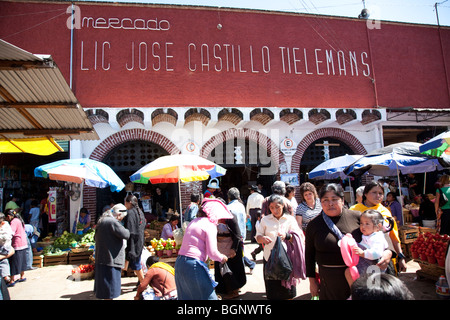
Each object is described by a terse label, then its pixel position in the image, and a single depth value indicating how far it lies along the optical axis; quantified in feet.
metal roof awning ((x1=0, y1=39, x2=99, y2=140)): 8.73
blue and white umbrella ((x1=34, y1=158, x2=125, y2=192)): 21.66
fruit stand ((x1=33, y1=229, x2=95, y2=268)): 22.82
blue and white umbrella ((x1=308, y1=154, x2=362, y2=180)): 26.76
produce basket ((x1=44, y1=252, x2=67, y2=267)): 22.82
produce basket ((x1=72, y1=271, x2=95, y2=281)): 19.06
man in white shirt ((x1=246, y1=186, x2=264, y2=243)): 24.17
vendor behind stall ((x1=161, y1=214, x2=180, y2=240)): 21.58
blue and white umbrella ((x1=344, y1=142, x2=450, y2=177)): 20.23
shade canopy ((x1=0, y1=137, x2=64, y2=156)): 15.56
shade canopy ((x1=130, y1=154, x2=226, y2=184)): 19.79
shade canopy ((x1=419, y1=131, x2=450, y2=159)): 16.63
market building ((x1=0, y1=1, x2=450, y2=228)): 31.58
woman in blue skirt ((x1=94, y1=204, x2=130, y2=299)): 13.38
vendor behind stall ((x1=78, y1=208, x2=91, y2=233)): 27.67
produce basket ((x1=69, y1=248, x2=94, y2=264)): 23.20
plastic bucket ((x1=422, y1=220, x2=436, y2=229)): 20.44
